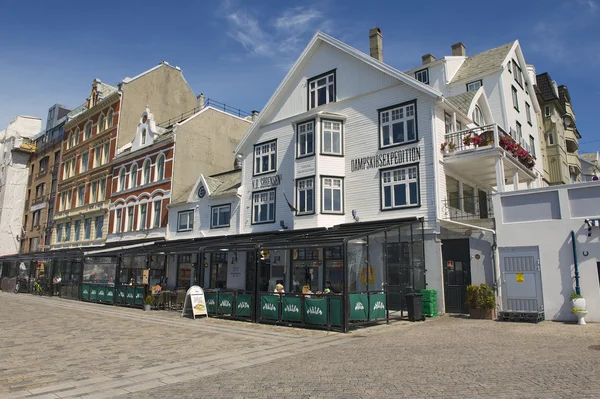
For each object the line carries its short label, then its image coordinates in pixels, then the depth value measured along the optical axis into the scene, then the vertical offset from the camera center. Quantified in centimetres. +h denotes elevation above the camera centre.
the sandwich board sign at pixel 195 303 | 1775 -114
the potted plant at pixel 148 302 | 2145 -133
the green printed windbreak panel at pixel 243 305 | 1684 -117
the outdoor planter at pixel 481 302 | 1619 -98
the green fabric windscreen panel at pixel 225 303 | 1768 -115
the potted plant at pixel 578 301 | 1487 -87
